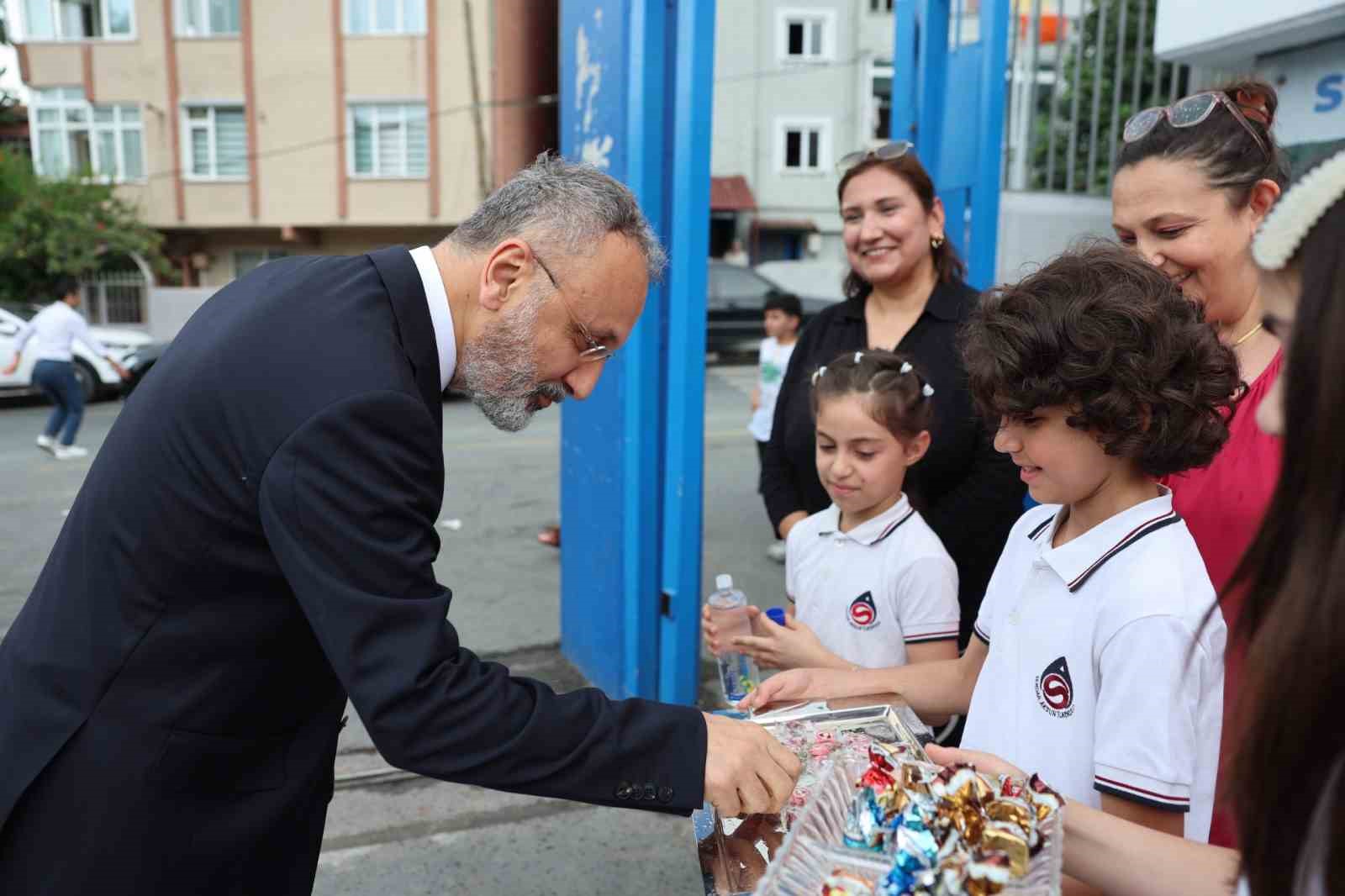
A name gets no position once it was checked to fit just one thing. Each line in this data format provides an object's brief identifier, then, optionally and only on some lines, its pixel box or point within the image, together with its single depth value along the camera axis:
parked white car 13.08
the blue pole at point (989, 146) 3.38
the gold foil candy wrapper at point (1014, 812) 1.11
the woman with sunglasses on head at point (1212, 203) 1.93
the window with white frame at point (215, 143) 22.77
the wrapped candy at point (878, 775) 1.19
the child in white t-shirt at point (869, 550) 2.36
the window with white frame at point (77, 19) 22.78
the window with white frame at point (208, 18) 22.50
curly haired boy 1.42
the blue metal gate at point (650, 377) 3.43
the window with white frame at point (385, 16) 22.20
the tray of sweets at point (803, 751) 1.29
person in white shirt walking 10.26
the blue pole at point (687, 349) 3.35
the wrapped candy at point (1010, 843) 1.06
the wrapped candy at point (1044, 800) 1.14
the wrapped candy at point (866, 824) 1.13
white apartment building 24.75
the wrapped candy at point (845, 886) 1.05
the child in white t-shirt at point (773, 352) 7.05
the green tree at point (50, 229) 19.44
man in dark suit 1.41
